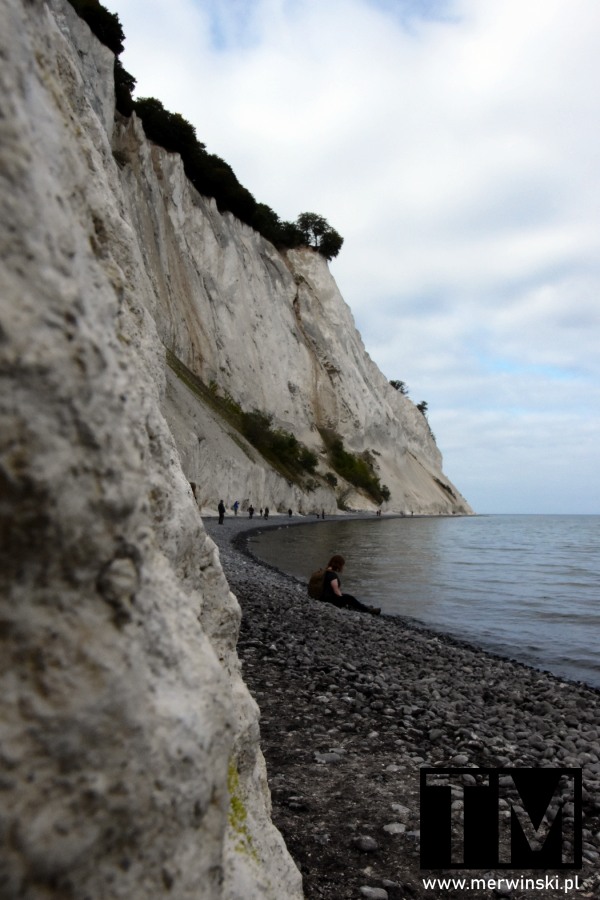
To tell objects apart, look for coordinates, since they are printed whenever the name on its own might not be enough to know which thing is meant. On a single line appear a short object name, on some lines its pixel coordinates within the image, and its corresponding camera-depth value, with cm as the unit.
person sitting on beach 1285
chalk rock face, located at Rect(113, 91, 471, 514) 4112
